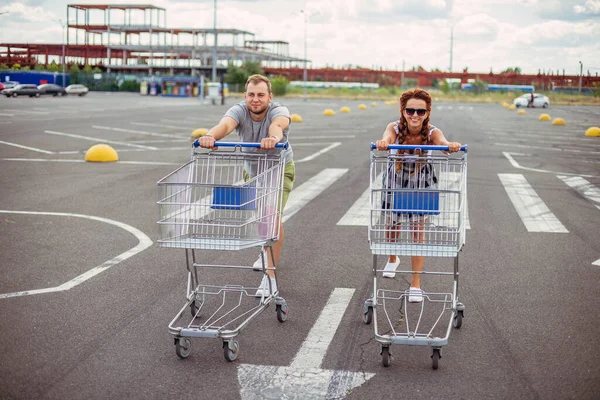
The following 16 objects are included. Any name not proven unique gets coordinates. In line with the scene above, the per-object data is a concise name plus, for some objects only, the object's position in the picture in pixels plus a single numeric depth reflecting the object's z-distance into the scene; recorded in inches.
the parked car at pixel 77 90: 3034.9
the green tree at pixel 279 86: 3481.8
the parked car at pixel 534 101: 2672.2
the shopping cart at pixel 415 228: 206.7
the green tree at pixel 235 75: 3804.1
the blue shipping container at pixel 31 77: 3297.5
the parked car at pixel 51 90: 2769.7
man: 237.9
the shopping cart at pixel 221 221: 205.0
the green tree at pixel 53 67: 3961.6
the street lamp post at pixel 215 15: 2520.2
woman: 233.5
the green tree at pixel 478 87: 4037.6
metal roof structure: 4485.5
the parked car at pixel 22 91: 2496.3
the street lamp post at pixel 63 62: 3719.5
